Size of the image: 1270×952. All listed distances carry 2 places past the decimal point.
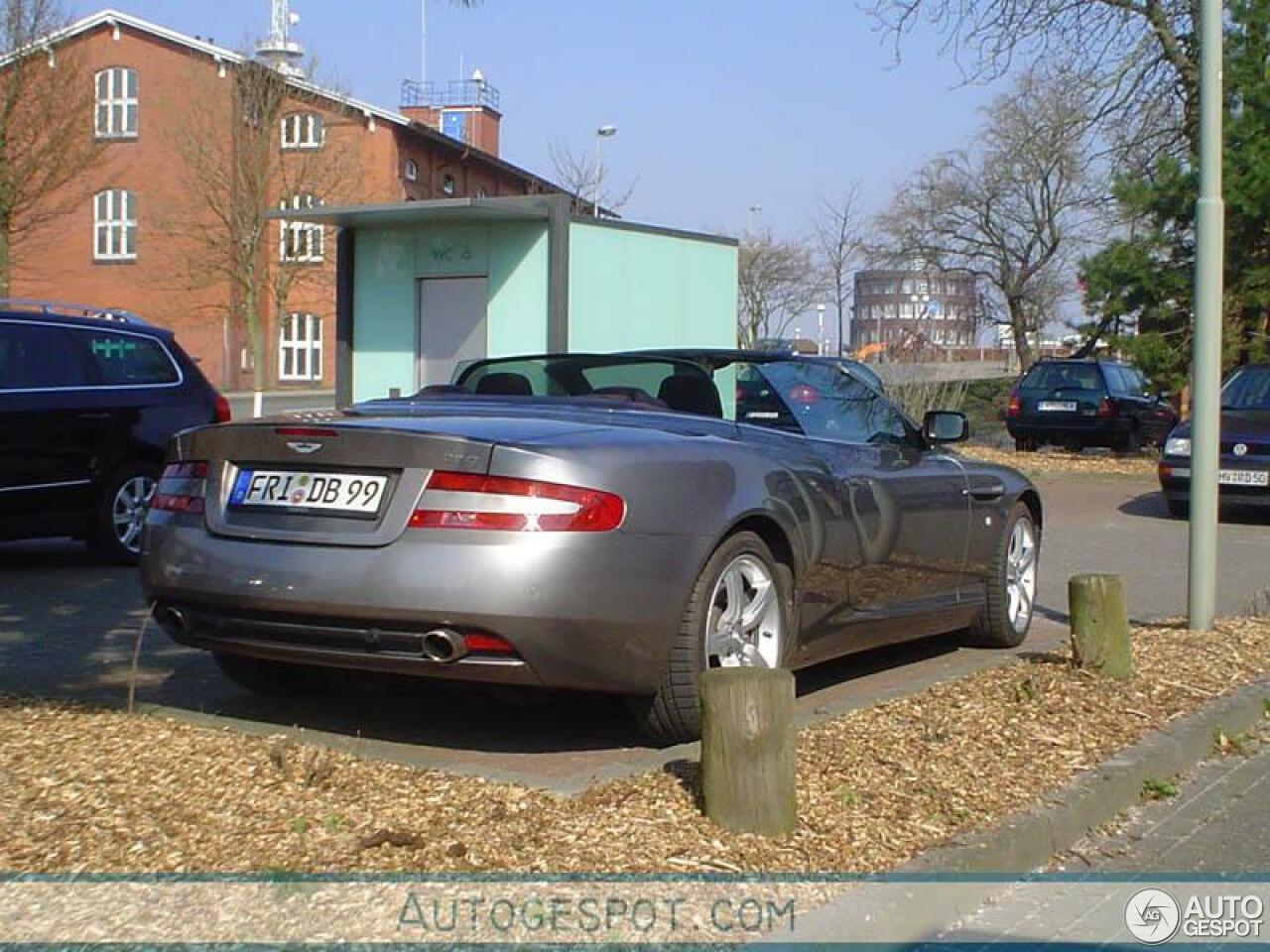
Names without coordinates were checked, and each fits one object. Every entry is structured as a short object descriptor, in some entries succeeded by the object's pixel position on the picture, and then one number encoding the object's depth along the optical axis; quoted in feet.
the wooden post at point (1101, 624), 22.44
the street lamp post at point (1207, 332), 26.73
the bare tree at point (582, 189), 128.16
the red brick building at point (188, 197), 149.07
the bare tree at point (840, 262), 146.61
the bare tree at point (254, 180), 141.69
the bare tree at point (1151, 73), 77.56
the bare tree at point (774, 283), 161.99
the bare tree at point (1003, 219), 164.04
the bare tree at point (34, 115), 88.17
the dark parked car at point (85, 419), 33.83
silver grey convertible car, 15.96
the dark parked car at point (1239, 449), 50.85
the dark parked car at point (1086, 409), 82.89
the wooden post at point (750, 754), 14.49
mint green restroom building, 60.95
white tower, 143.23
